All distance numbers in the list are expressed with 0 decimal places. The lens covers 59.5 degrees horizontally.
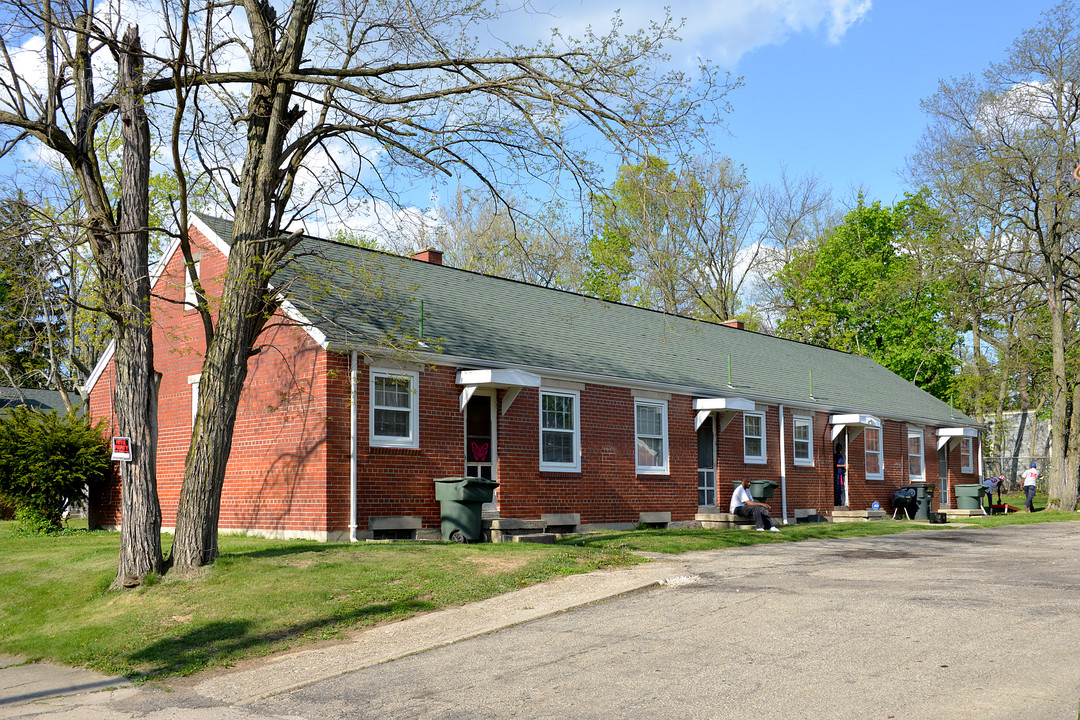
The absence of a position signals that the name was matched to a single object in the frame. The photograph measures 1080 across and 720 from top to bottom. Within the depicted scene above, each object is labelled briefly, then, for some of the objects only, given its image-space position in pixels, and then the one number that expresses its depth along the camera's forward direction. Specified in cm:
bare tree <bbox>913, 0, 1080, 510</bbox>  3008
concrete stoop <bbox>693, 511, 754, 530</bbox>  2181
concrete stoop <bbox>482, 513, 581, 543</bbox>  1653
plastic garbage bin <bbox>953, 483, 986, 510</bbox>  3234
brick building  1620
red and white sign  1195
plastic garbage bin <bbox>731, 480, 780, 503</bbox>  2303
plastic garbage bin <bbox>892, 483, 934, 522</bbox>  2834
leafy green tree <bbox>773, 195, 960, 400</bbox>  4438
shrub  1973
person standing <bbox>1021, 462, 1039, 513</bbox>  3142
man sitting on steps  2102
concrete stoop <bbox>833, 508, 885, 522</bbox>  2684
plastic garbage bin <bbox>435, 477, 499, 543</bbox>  1620
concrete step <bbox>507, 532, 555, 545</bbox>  1639
